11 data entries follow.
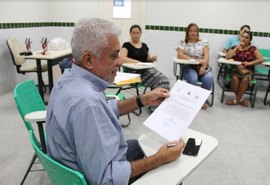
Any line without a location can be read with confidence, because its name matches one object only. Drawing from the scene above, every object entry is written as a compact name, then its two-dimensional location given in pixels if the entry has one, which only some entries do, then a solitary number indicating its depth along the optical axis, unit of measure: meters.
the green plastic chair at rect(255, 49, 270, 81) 4.44
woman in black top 3.51
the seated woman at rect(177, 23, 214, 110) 3.83
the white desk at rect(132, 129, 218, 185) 1.00
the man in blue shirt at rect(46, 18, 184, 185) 0.89
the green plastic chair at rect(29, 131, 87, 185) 0.83
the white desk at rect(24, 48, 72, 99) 3.57
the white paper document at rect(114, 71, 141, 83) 2.83
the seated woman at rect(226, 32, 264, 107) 3.95
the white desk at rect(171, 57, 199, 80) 3.64
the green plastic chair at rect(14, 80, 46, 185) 1.70
